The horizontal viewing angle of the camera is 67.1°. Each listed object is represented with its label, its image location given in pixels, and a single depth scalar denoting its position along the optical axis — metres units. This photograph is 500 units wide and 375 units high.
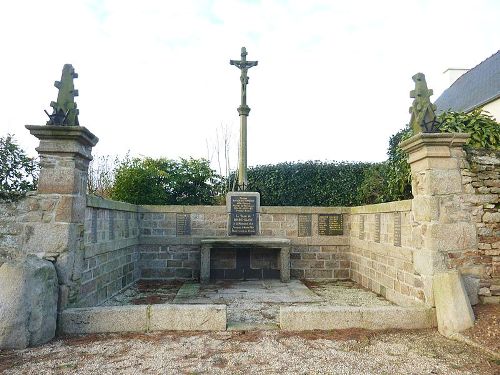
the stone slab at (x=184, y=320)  4.58
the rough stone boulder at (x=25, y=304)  3.97
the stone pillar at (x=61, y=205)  4.70
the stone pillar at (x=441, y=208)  4.94
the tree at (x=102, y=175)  14.30
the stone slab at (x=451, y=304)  4.44
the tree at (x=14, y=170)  4.76
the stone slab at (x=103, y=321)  4.54
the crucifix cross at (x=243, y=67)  10.16
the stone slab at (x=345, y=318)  4.62
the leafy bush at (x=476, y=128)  5.91
